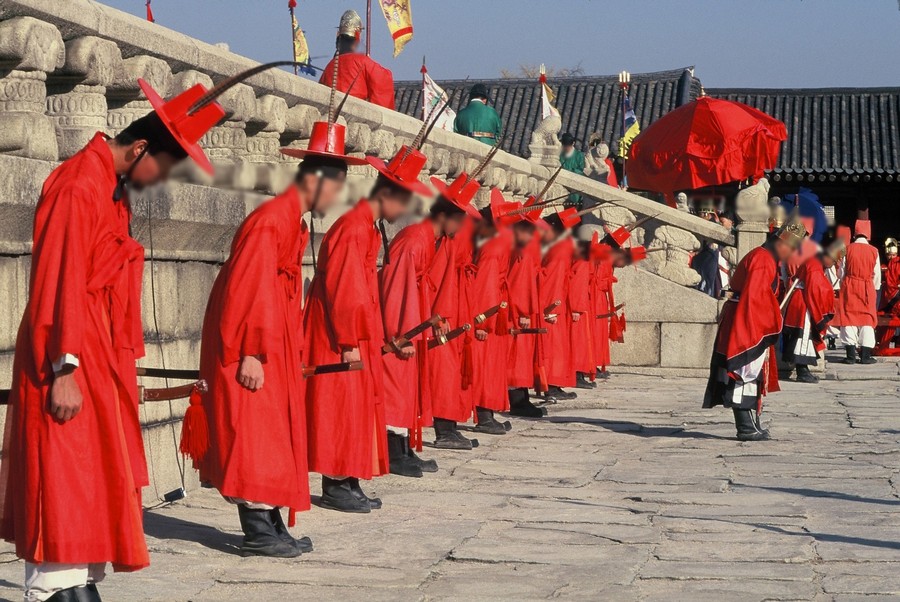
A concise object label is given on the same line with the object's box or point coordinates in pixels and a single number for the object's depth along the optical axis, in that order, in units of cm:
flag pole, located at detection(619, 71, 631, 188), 2677
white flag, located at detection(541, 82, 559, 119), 2111
